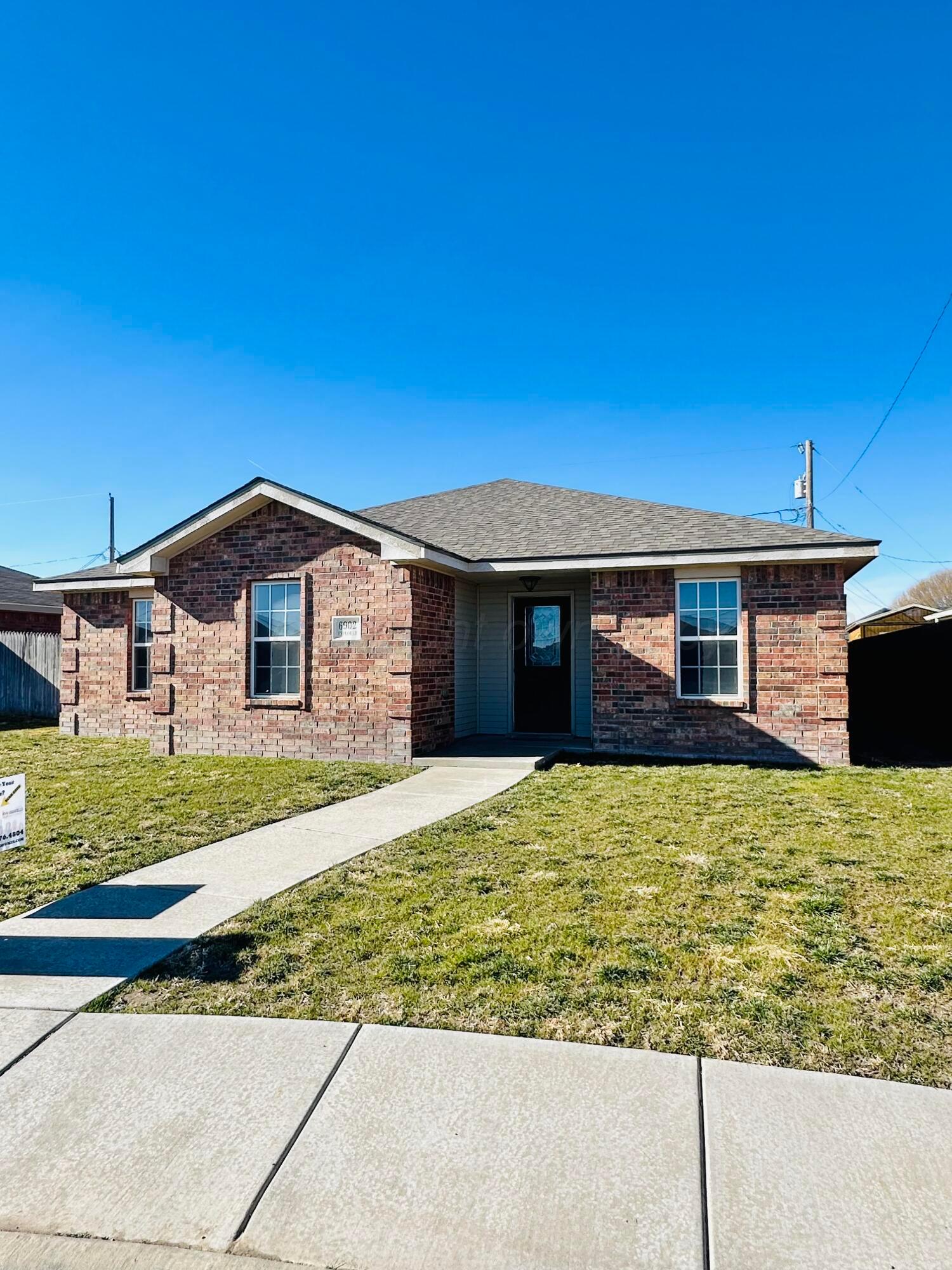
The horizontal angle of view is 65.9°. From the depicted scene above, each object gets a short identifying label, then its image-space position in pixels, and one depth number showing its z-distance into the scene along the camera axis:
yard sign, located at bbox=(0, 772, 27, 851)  4.08
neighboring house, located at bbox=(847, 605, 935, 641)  31.83
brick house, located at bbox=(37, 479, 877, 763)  10.59
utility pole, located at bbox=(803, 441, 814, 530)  27.67
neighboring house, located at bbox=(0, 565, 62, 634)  20.98
